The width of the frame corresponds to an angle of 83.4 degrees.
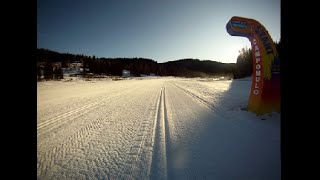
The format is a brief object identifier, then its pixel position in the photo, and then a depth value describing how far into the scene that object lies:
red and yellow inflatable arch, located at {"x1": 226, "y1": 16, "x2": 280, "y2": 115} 5.76
